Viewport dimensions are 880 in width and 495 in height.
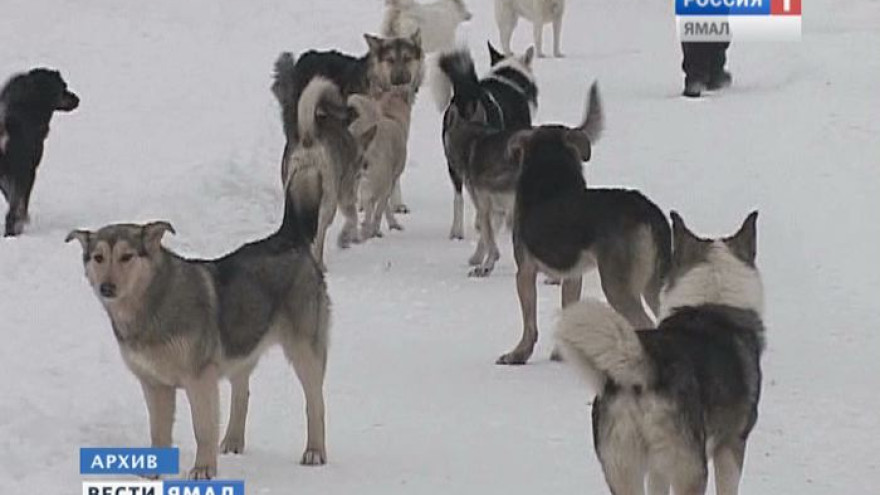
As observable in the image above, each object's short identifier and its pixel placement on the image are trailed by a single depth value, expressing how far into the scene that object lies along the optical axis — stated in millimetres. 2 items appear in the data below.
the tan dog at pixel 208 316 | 6418
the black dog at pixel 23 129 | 11508
